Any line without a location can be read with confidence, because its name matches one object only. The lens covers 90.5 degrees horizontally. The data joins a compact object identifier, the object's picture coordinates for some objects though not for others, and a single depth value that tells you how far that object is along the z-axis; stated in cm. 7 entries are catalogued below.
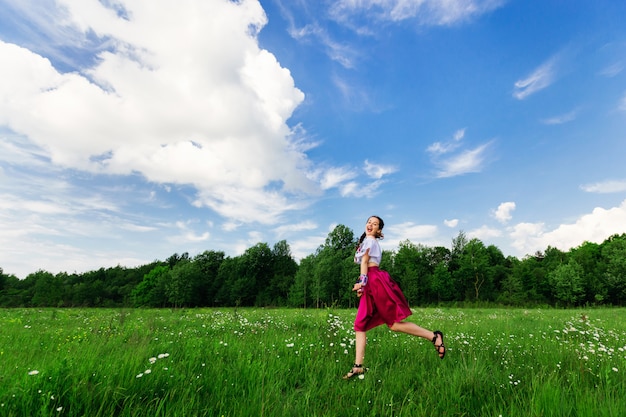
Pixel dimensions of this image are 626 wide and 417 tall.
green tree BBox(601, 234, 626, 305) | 5703
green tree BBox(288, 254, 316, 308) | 5938
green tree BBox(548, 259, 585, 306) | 5533
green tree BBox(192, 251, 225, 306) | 7594
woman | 479
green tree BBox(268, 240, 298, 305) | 7093
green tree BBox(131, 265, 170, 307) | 7681
